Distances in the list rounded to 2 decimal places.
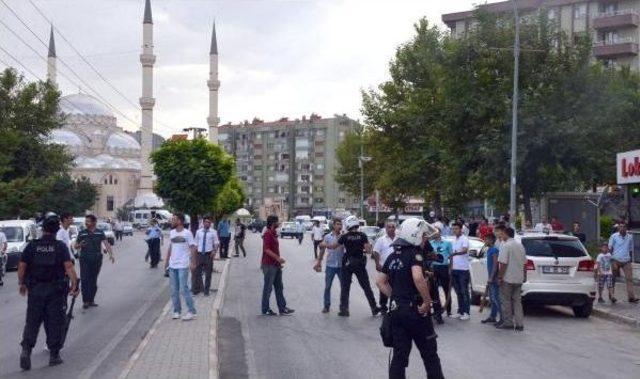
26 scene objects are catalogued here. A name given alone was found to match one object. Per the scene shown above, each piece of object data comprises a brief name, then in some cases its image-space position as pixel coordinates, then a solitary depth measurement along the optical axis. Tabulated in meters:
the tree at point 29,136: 45.06
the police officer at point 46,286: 10.19
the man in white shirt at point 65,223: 16.70
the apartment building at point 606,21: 67.50
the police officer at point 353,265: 15.54
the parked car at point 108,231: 51.81
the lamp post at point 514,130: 27.52
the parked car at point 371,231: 42.00
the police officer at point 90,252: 16.52
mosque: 117.56
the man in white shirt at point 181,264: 14.19
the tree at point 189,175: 29.05
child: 18.48
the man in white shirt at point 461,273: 15.57
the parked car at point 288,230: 69.69
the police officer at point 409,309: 7.22
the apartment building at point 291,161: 145.50
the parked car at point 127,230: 83.00
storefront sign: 23.30
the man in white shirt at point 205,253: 18.97
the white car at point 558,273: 16.19
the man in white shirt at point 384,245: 15.06
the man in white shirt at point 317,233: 35.56
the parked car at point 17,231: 30.55
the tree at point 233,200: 42.41
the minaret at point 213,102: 98.88
